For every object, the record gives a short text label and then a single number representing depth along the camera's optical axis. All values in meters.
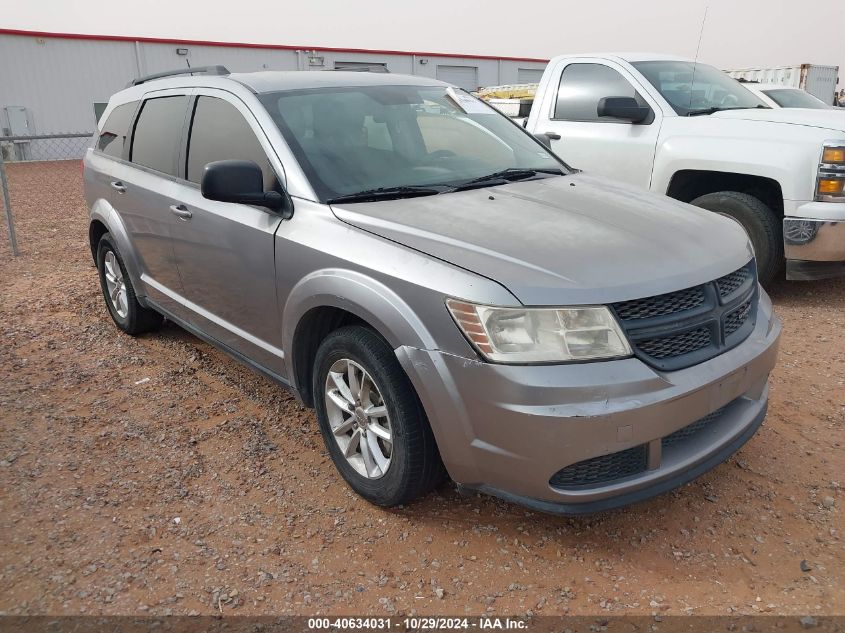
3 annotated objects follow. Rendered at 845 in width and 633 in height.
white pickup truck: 4.98
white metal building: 22.16
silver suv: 2.28
